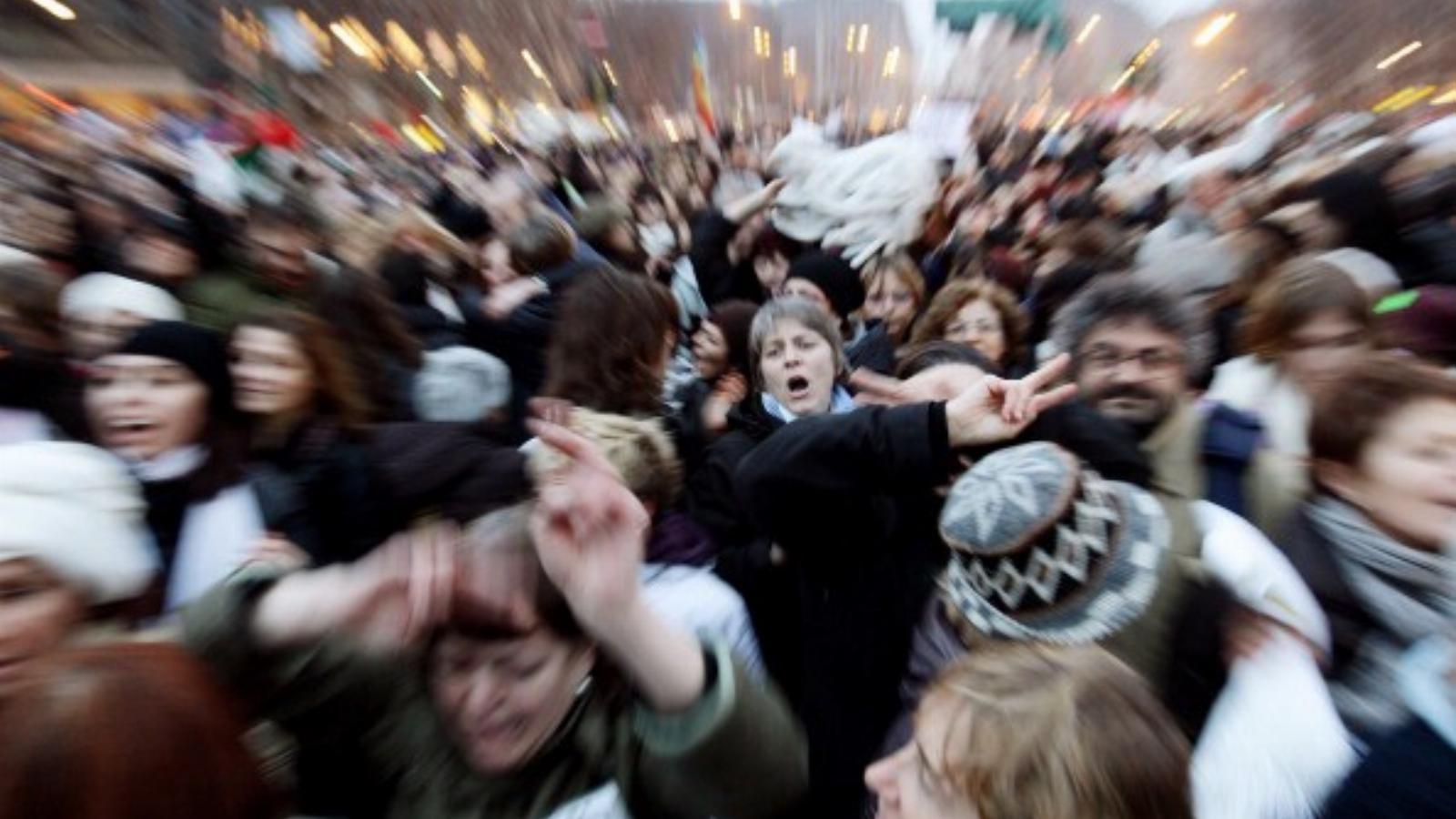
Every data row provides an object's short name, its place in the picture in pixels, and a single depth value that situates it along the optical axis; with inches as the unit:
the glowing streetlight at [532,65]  972.1
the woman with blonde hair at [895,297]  181.0
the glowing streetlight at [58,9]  597.6
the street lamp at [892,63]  1862.7
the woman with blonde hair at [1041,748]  40.3
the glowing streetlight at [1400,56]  583.5
